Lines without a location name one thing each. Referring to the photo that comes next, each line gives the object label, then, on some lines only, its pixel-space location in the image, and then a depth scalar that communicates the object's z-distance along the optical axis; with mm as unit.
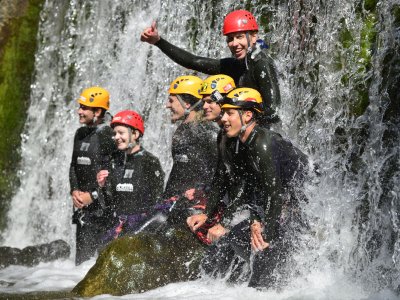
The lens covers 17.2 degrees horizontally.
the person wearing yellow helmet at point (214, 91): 12261
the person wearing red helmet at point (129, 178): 13995
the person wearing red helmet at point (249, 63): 12108
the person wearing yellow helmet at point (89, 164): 14628
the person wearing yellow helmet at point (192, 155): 12682
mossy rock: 11458
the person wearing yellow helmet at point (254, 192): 10590
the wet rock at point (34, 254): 16586
